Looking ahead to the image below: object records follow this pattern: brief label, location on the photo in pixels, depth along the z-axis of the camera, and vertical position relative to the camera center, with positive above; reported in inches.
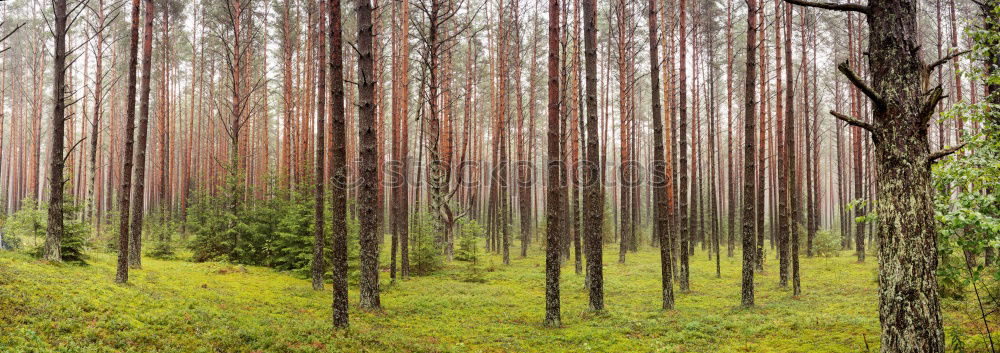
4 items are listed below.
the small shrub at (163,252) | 648.4 -82.4
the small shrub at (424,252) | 662.5 -88.0
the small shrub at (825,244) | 944.3 -114.7
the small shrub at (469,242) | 711.1 -79.5
